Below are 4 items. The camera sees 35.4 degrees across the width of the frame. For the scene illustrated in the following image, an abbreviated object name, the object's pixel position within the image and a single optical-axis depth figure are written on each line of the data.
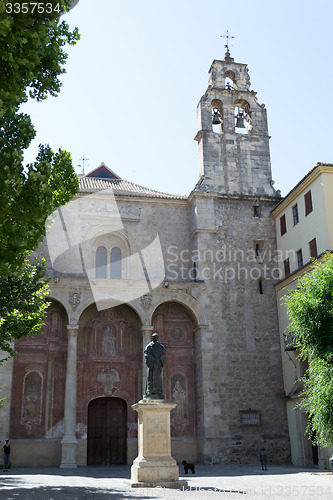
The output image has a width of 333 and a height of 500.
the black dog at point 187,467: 17.65
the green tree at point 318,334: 16.42
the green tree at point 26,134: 9.05
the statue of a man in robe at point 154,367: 14.45
